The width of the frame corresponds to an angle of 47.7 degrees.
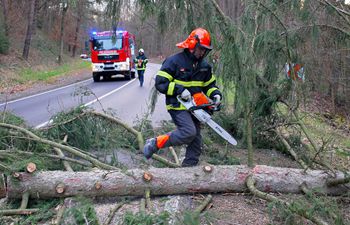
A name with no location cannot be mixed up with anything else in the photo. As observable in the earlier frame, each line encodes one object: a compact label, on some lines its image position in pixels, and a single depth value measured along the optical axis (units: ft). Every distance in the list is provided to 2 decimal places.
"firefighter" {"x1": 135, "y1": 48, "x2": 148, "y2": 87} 60.54
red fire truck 76.02
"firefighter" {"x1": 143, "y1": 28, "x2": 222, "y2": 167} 15.02
